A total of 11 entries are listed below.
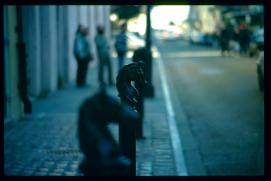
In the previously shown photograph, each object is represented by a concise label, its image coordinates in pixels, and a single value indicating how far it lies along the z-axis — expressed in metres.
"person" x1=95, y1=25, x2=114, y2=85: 17.56
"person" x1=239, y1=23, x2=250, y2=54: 33.22
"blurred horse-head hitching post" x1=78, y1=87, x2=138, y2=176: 2.50
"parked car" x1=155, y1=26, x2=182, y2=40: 72.12
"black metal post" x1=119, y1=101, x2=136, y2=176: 3.78
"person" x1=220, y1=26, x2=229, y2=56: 34.34
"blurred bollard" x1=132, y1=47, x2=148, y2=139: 8.98
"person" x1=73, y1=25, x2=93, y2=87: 16.78
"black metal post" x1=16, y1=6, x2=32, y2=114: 10.45
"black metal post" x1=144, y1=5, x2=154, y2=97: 12.31
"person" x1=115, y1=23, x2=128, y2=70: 19.12
